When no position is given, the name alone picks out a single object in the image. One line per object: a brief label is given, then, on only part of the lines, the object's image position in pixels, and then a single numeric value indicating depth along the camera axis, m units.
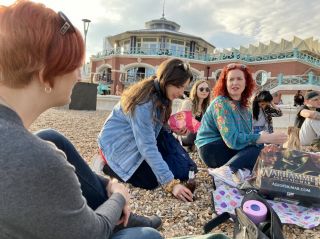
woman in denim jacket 1.86
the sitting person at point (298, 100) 8.56
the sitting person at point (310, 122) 3.65
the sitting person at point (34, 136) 0.58
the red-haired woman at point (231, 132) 2.18
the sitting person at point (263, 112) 3.29
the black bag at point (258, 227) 1.16
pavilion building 18.63
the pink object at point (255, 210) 1.28
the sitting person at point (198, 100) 3.76
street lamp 10.18
